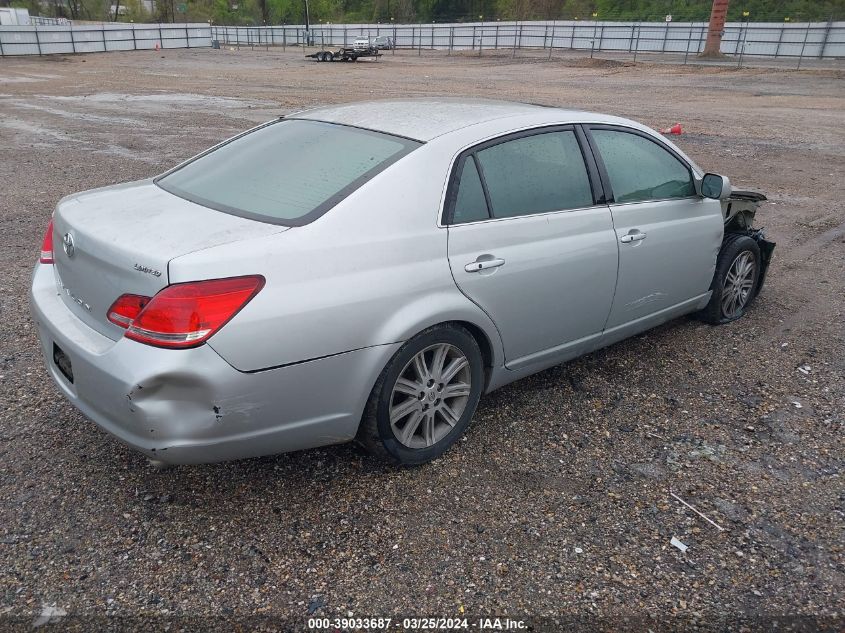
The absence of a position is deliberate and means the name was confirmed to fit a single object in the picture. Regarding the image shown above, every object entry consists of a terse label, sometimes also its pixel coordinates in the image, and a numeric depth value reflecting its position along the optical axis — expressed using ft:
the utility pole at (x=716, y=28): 136.26
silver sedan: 8.52
